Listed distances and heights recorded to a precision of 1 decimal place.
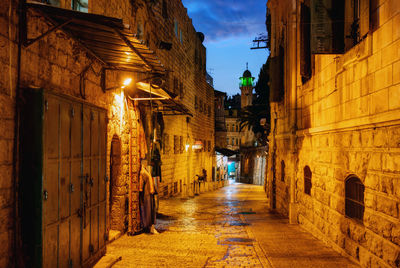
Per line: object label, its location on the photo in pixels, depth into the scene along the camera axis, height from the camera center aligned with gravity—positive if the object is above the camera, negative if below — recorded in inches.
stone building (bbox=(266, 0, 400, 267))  226.4 +18.6
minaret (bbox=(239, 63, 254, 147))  2620.6 +455.1
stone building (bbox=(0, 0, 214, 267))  177.0 +12.0
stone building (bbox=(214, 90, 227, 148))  1517.2 +110.2
